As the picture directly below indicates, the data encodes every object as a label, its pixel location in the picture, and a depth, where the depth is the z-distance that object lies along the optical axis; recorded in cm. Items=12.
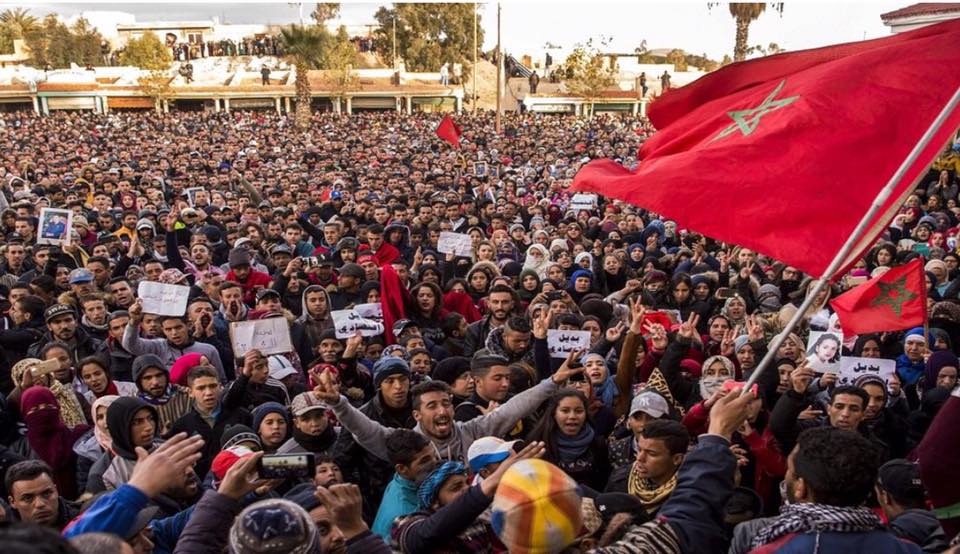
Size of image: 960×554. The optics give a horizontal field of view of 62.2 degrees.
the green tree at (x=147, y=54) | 5300
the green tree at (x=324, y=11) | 7356
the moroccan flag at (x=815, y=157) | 319
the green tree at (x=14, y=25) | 7144
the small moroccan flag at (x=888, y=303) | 510
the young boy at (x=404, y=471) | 325
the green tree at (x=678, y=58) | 7946
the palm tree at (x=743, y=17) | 3509
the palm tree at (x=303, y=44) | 3591
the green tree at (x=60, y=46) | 6556
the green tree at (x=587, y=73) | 5319
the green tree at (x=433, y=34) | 6581
